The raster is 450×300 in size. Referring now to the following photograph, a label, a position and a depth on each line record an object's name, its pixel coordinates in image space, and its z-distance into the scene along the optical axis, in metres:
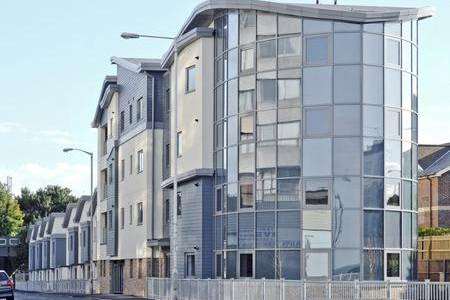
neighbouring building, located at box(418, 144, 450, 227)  60.62
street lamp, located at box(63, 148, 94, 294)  65.81
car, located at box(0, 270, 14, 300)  47.00
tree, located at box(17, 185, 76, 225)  136.88
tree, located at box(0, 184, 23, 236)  126.81
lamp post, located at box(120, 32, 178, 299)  39.91
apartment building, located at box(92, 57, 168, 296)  53.69
